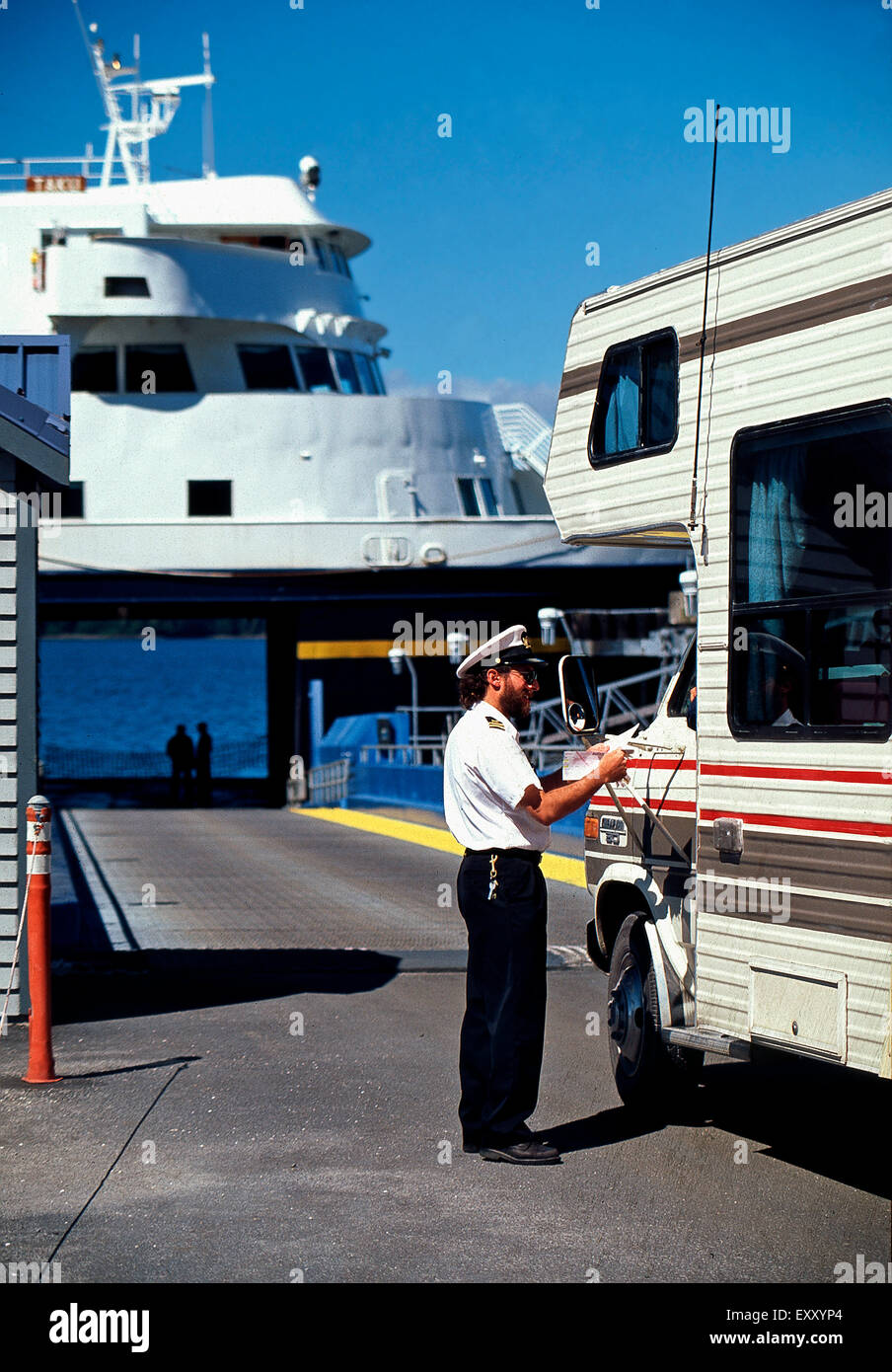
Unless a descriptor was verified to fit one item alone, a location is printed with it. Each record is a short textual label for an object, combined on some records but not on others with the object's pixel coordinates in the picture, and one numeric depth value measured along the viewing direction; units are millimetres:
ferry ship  32219
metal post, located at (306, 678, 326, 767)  34094
